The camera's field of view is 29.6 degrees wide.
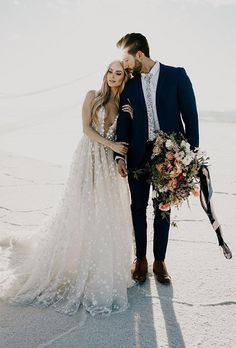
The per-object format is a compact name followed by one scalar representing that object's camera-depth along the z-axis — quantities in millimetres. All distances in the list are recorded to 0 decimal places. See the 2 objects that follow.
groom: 3203
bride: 3084
